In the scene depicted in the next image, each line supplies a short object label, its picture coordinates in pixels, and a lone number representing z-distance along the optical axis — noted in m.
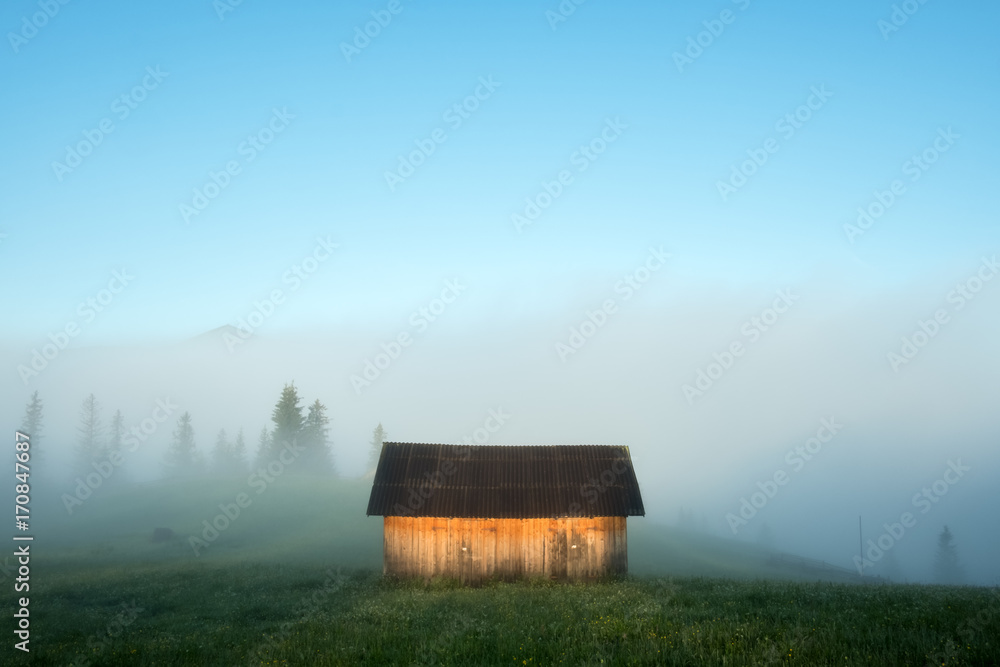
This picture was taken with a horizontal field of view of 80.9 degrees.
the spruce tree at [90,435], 100.62
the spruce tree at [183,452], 113.19
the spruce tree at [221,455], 110.95
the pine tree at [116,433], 107.88
